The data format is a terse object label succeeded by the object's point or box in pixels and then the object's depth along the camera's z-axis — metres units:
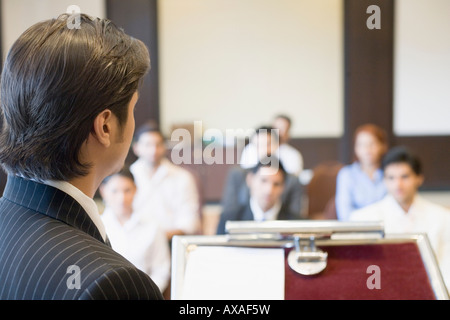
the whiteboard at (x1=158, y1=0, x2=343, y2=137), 5.11
